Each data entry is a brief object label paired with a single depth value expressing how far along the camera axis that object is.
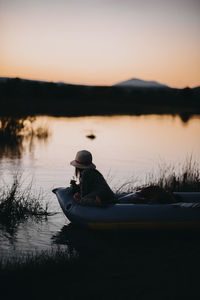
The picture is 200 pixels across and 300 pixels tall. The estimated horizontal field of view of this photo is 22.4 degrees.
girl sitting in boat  6.97
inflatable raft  6.76
